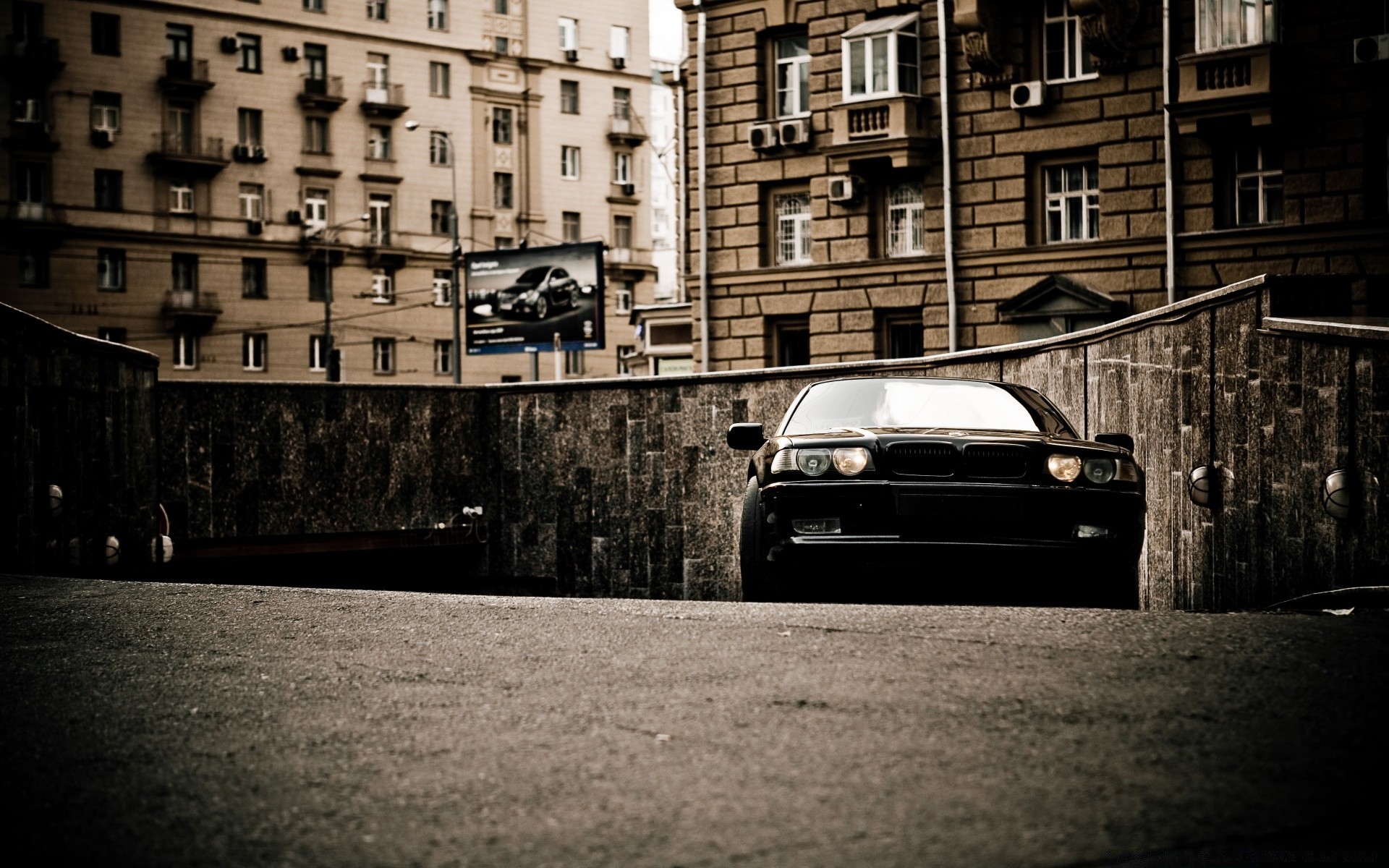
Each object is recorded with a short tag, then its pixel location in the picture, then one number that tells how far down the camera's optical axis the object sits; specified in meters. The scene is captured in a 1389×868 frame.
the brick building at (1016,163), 27.05
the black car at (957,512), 8.80
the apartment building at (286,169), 58.72
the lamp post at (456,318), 52.59
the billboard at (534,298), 48.53
